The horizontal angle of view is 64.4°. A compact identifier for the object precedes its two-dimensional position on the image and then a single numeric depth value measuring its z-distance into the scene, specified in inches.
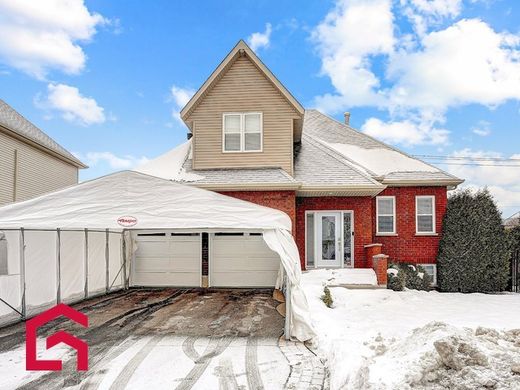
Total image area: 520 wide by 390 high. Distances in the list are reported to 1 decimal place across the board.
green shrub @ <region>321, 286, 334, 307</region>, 409.3
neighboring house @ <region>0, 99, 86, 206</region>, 684.7
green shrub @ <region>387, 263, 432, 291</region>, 525.0
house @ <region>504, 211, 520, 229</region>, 760.3
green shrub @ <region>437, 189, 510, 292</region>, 565.3
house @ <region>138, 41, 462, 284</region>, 551.8
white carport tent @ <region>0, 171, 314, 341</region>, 293.1
